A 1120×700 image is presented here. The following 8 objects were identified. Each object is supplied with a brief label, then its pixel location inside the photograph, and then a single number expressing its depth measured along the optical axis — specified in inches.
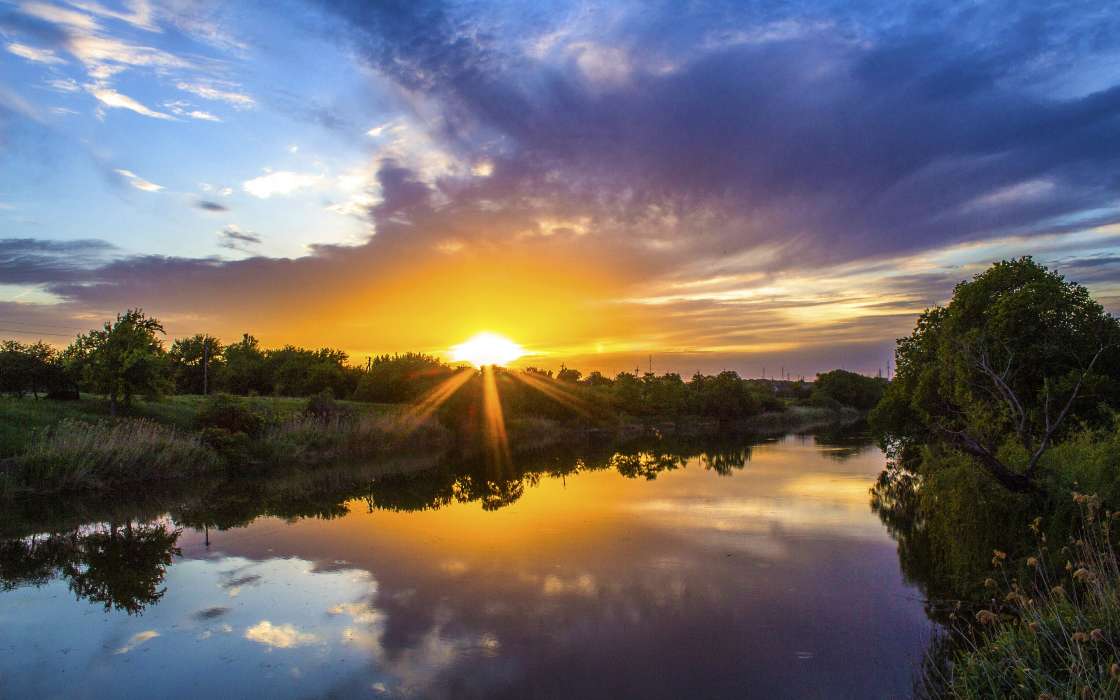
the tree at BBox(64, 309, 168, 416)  949.2
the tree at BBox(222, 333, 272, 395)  2133.4
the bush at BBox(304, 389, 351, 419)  1325.0
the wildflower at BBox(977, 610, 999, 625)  224.1
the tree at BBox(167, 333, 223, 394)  2070.6
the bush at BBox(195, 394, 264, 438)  1043.3
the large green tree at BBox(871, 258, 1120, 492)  530.0
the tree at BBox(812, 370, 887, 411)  4121.6
